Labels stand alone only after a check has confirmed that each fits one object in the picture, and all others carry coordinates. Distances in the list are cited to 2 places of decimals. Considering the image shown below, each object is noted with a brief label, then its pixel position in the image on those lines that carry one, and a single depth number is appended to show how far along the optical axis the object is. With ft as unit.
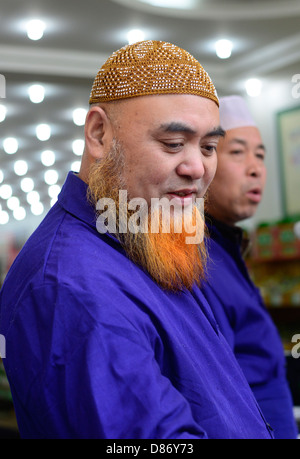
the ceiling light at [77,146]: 25.33
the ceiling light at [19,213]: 43.35
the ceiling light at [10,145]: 24.27
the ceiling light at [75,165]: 29.12
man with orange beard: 2.78
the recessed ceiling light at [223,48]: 16.44
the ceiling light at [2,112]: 20.31
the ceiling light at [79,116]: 21.46
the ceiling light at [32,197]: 36.47
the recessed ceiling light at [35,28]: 14.19
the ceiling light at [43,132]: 22.98
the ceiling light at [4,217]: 43.24
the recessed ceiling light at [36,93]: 18.17
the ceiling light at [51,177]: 30.86
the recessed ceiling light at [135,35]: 15.29
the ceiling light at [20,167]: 27.90
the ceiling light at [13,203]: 38.71
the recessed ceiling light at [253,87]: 18.90
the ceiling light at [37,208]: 41.19
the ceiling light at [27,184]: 32.19
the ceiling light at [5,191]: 33.99
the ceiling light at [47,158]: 26.94
